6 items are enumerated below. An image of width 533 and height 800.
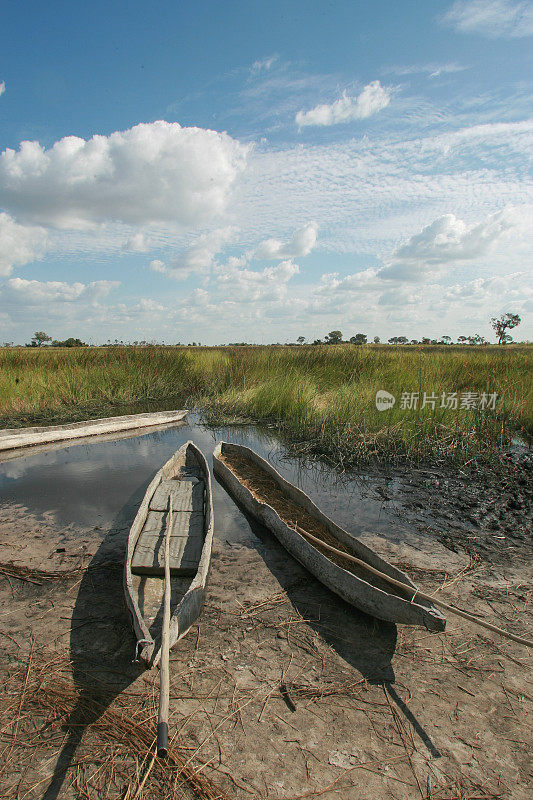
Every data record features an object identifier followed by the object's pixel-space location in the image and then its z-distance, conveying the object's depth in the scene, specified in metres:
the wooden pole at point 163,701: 1.87
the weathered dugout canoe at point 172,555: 2.74
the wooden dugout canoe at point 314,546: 2.92
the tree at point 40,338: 53.93
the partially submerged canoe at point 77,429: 8.93
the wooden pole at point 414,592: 2.43
